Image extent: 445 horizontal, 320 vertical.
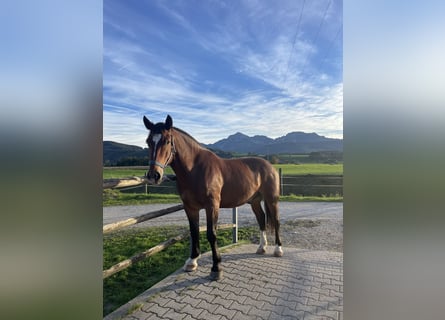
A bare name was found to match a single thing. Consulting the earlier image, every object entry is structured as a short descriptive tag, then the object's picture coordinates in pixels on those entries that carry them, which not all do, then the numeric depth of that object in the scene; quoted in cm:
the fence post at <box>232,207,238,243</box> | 375
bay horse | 208
